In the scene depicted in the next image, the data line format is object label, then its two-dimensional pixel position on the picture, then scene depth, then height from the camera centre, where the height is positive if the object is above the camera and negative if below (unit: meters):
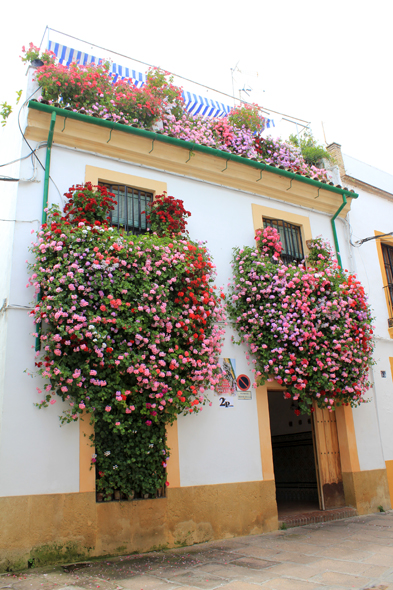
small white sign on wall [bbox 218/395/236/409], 6.84 +0.68
